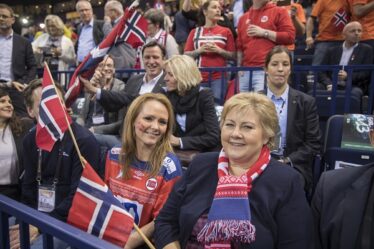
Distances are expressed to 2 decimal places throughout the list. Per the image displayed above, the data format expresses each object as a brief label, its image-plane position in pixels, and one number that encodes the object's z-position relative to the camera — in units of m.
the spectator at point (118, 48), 5.32
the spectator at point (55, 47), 6.10
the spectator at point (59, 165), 2.60
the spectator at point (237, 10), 6.04
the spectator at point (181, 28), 6.19
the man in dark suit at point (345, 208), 1.51
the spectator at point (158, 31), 4.98
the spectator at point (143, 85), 3.73
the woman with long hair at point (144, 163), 2.33
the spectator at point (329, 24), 5.31
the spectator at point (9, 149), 3.04
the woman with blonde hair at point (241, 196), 1.68
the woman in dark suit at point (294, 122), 3.16
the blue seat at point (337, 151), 3.14
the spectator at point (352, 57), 4.41
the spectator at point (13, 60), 5.21
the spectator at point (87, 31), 6.14
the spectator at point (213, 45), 4.80
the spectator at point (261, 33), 4.42
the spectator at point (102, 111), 3.88
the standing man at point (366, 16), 4.89
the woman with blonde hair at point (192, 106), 3.38
